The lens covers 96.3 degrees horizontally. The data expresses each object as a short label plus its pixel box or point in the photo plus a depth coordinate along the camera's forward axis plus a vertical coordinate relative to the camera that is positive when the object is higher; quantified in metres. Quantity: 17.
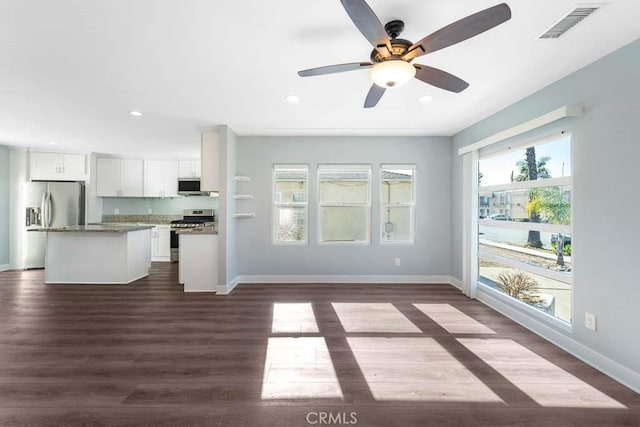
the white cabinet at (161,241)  6.71 -0.67
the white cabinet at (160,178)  6.71 +0.81
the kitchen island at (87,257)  4.75 -0.75
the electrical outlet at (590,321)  2.34 -0.88
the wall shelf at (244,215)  4.55 -0.04
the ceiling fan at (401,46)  1.48 +1.03
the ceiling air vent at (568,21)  1.75 +1.26
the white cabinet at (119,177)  6.45 +0.79
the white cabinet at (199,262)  4.36 -0.76
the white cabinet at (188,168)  6.72 +1.05
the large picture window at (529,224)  2.72 -0.11
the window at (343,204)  4.96 +0.16
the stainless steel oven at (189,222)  6.57 -0.22
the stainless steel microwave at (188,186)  6.64 +0.62
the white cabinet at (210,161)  4.39 +0.80
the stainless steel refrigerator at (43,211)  5.64 +0.02
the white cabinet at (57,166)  5.80 +0.94
